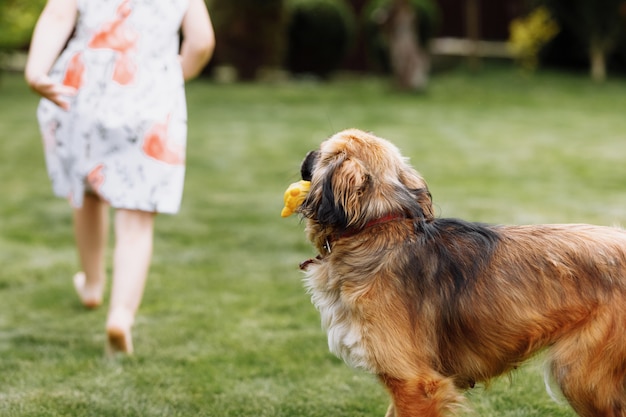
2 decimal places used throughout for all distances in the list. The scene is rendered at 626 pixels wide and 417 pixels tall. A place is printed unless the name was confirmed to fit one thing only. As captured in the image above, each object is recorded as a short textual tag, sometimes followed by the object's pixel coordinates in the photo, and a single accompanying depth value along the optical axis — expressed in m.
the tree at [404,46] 18.44
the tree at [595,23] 21.06
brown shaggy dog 3.25
